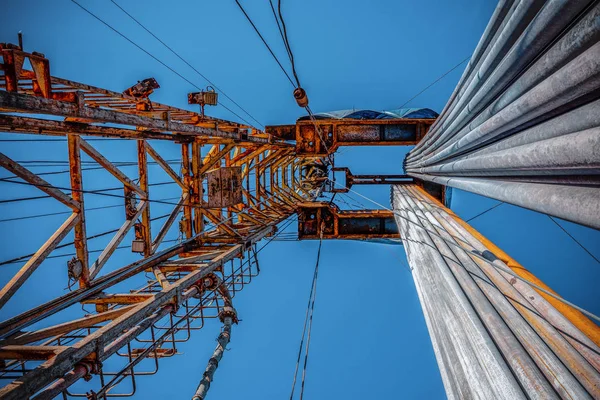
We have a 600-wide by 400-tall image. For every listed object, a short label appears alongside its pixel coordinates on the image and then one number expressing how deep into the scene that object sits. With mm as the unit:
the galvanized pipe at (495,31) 2046
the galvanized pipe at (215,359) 6002
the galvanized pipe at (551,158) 1384
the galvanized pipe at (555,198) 1470
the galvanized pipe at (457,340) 2260
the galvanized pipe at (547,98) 1423
